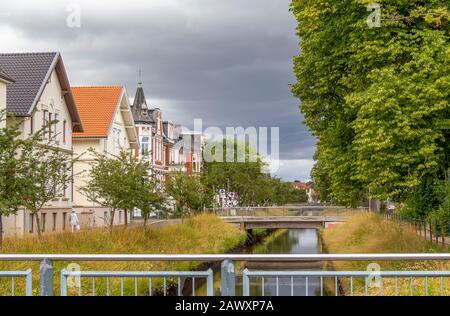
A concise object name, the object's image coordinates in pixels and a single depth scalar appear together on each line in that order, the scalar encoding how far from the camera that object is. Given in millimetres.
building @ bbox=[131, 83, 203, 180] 77500
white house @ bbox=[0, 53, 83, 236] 40125
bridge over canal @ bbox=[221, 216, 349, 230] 59094
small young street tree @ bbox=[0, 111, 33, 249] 23370
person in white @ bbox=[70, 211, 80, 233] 43656
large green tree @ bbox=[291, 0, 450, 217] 26219
